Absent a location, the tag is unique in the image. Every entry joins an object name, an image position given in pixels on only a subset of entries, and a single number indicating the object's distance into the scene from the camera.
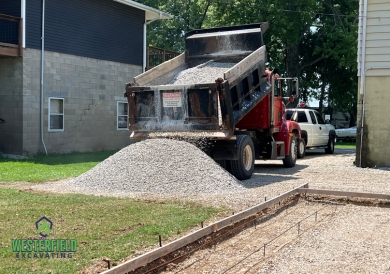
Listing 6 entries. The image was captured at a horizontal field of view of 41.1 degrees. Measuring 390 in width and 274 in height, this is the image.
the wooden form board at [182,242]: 5.19
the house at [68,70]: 19.16
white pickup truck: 20.95
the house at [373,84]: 16.36
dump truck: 12.12
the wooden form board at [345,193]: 9.99
